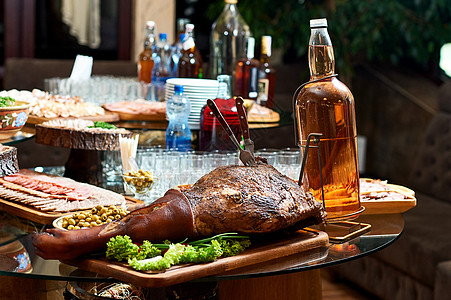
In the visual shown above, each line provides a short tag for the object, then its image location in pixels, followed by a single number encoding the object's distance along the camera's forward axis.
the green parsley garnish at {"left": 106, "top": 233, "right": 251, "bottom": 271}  1.20
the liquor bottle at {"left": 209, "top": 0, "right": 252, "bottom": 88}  3.16
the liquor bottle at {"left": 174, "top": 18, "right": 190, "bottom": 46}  3.36
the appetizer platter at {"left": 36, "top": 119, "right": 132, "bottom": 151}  2.04
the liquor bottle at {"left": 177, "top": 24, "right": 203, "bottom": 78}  3.03
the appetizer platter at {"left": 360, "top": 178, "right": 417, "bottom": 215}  1.77
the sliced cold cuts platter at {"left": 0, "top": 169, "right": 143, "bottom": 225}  1.67
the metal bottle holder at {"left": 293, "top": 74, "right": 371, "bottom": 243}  1.55
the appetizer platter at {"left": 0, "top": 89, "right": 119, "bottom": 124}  2.46
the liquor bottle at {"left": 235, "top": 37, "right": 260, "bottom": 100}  2.96
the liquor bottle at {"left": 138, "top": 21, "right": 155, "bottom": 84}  3.21
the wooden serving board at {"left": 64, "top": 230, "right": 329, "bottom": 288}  1.17
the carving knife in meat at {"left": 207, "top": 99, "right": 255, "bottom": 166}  1.54
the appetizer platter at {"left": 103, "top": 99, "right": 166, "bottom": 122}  2.65
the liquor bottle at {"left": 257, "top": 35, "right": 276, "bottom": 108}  3.00
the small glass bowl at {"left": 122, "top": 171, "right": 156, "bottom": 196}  1.82
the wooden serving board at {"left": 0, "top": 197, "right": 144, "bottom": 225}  1.64
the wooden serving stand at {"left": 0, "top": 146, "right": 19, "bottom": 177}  1.62
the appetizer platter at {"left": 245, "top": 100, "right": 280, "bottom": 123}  2.71
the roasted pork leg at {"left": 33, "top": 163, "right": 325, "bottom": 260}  1.26
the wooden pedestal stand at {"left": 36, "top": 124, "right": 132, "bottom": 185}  2.04
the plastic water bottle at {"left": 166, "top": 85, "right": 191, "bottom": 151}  2.24
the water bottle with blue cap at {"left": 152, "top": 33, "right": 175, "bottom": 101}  3.08
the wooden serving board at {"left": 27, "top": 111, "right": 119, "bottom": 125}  2.43
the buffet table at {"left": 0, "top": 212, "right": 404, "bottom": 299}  1.29
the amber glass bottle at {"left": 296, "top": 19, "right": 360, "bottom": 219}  1.59
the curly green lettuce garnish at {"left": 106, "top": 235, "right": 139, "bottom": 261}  1.23
